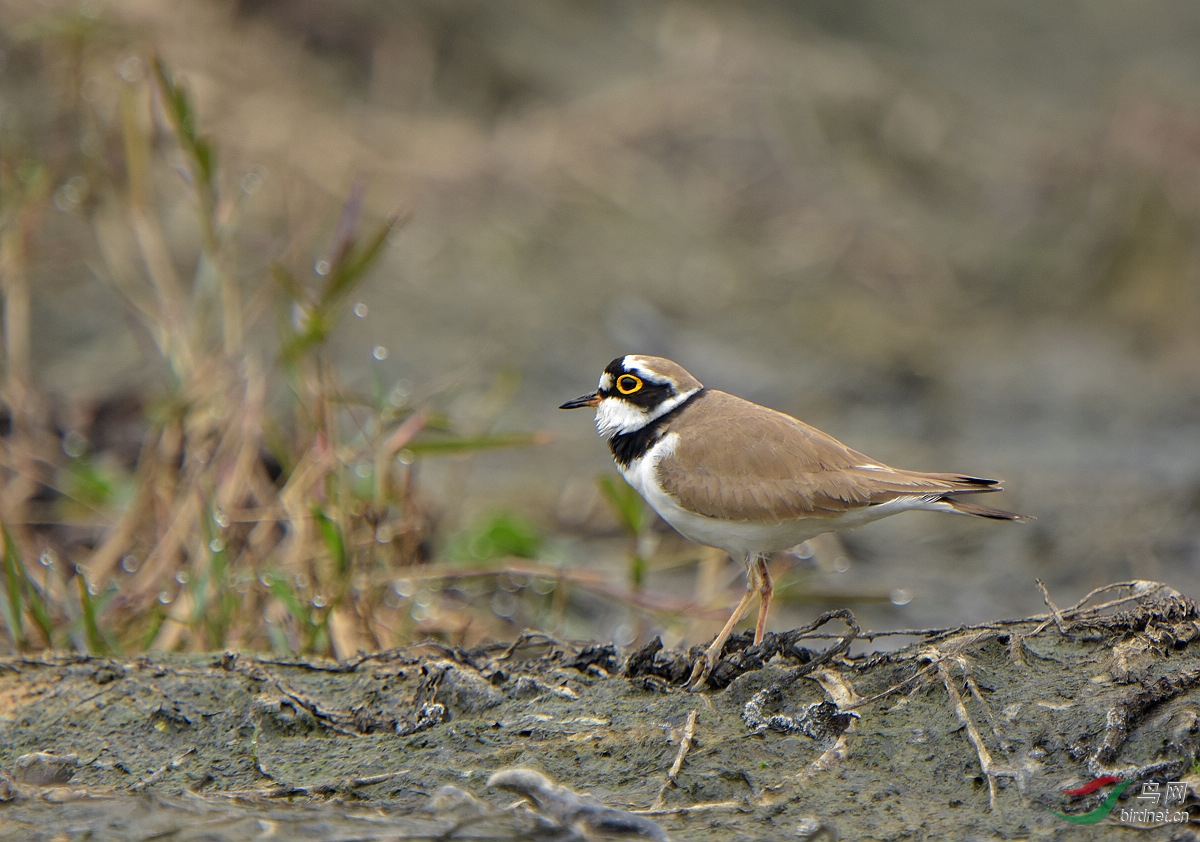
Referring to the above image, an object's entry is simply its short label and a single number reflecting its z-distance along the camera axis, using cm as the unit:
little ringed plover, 773
